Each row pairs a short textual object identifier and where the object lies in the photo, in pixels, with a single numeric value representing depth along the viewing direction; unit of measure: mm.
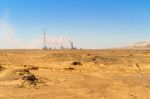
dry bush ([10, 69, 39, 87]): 17822
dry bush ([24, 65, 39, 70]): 27714
